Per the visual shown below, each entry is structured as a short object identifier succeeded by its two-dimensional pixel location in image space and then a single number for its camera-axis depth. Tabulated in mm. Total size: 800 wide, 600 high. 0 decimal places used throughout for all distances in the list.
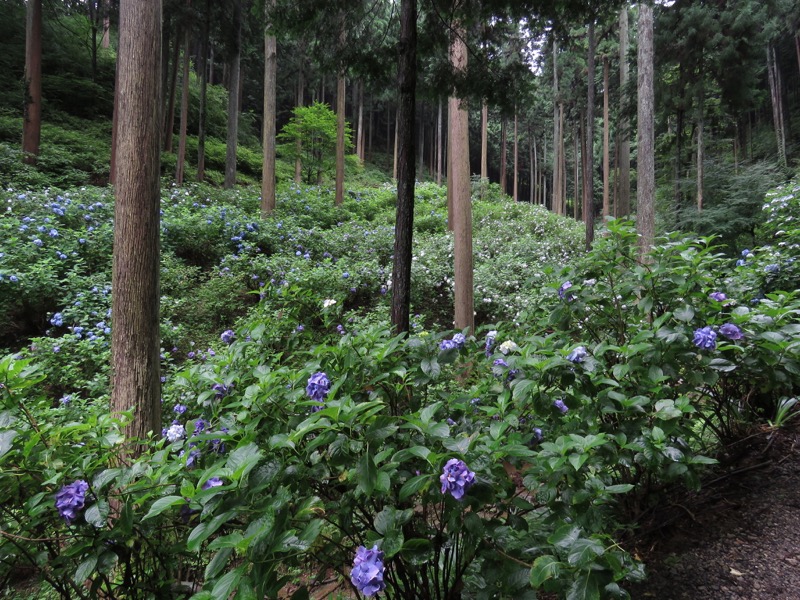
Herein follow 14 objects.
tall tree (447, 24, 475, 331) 5809
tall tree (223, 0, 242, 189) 12461
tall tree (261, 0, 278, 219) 10531
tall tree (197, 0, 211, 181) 12880
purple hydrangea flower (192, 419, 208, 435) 1634
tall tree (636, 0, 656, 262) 8602
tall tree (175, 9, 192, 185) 12451
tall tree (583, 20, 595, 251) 10477
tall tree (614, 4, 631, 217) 13023
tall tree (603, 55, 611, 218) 17625
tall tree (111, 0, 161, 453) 2922
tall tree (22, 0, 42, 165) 10469
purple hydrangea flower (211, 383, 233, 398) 1712
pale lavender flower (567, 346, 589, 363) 1513
